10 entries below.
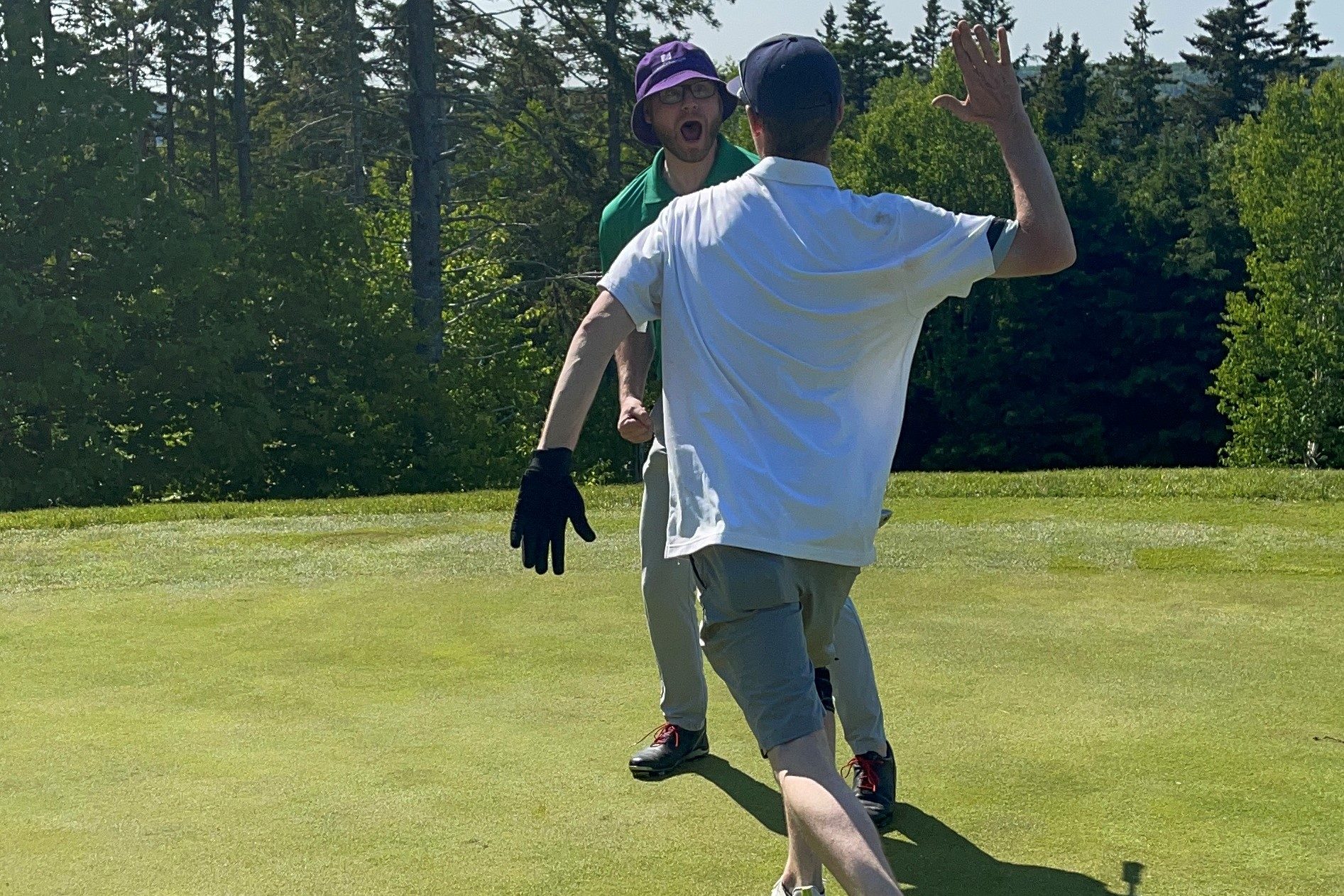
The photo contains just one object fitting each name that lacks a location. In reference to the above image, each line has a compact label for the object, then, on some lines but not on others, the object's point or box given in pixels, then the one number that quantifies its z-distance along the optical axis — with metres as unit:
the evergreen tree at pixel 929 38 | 78.38
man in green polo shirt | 4.20
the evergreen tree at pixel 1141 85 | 69.44
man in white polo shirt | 2.77
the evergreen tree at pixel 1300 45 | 67.00
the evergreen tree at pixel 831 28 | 70.48
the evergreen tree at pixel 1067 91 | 64.43
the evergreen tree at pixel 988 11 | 74.94
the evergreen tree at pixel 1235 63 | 67.31
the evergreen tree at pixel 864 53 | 70.31
